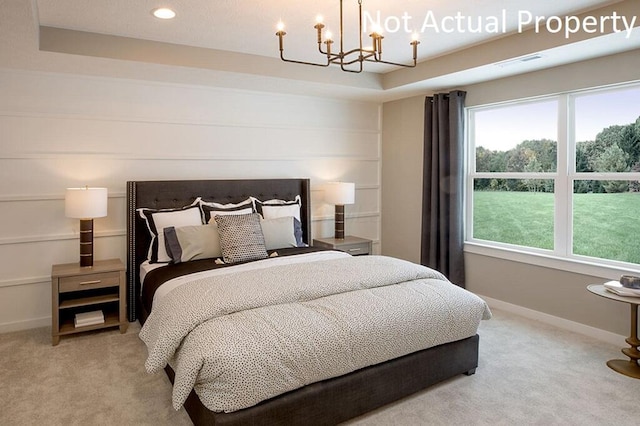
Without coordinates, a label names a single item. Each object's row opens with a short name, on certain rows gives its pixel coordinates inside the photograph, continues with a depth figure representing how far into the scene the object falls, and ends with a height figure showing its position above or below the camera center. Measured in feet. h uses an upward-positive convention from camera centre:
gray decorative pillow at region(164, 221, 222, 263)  12.53 -1.02
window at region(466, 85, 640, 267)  12.03 +0.98
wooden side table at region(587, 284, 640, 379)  9.93 -3.33
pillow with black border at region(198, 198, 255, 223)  14.14 -0.06
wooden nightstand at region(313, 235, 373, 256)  16.16 -1.38
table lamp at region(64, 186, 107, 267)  11.90 -0.05
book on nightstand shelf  11.98 -3.08
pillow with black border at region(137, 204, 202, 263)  12.92 -0.45
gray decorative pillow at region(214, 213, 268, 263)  12.29 -0.90
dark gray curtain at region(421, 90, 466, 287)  15.61 +0.92
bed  7.22 -2.49
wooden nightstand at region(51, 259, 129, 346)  11.59 -2.50
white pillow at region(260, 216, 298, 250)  13.76 -0.81
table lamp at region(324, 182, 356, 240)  16.76 +0.38
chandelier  7.85 +3.09
